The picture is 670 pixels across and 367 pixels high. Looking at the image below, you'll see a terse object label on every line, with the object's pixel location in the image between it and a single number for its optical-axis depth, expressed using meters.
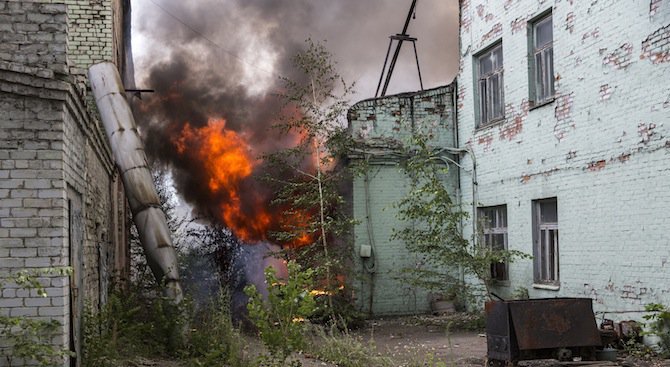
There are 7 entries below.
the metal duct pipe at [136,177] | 10.72
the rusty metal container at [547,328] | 8.40
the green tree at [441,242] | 12.67
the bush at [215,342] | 8.88
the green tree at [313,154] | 14.48
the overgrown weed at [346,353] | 9.34
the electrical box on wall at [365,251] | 15.49
